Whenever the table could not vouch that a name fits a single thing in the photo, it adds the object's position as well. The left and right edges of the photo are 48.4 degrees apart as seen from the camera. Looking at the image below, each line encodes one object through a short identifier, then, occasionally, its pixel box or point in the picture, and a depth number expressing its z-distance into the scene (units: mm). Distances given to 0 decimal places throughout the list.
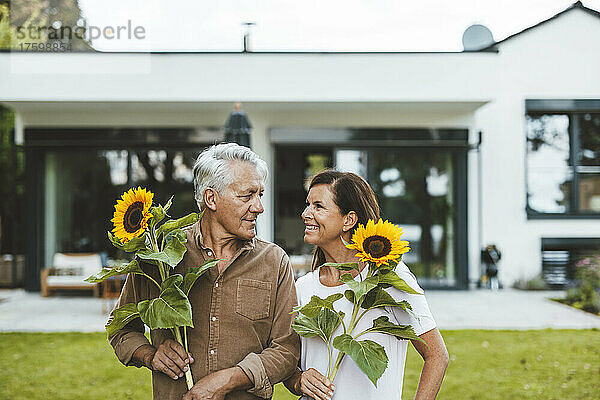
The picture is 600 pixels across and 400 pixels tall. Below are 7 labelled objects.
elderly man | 2062
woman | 2084
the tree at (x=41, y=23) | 12129
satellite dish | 12363
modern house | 10602
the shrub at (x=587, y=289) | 9406
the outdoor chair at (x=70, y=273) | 10328
